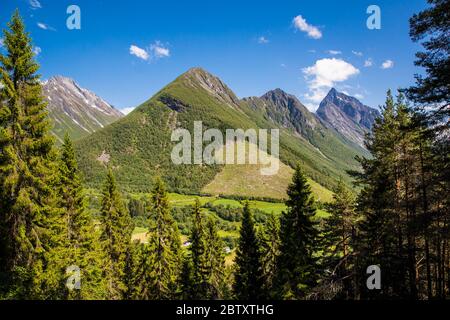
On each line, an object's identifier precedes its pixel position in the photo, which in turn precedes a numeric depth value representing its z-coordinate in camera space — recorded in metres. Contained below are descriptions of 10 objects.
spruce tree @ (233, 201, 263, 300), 31.73
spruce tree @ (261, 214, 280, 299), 35.34
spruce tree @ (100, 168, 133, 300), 32.38
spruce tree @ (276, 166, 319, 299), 23.36
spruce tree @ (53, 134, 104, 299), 23.11
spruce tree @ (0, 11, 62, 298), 17.22
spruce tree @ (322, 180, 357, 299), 25.44
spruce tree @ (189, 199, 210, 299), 37.16
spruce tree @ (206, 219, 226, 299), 38.22
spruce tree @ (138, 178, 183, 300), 32.56
